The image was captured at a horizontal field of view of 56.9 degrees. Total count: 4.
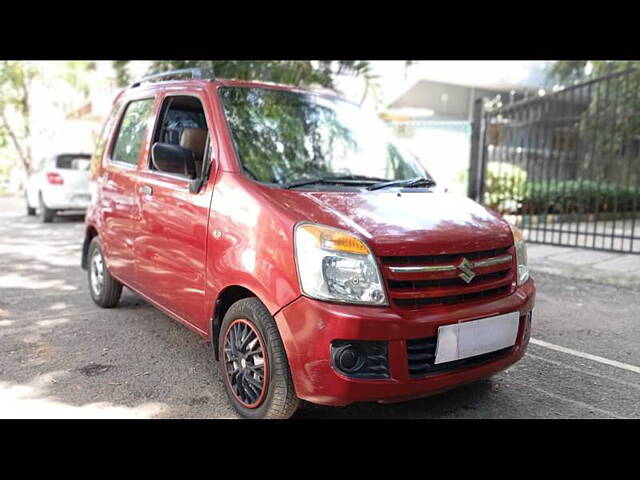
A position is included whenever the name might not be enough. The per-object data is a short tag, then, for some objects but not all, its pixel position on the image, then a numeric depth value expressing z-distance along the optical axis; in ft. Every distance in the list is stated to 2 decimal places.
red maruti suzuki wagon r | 9.22
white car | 40.29
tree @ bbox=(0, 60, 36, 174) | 72.23
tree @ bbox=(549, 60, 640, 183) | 30.14
